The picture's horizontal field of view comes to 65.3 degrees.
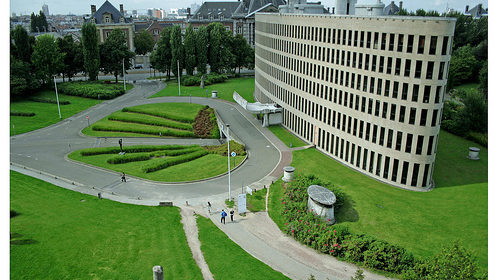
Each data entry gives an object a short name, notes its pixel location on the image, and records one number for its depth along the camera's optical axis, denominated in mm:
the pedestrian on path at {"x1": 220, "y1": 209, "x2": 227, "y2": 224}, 43844
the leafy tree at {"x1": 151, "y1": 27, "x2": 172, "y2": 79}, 126500
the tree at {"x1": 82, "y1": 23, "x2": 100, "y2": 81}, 112812
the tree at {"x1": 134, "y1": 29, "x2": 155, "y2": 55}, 167500
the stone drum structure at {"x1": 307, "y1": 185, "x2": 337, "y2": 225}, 43250
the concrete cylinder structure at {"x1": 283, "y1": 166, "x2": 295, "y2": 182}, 54194
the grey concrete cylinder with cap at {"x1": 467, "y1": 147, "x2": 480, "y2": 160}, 61344
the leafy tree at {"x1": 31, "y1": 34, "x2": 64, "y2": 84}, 106125
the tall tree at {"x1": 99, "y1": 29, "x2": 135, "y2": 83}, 121312
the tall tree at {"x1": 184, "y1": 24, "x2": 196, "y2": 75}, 122438
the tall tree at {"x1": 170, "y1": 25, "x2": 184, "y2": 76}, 120875
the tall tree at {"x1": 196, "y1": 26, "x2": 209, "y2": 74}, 124312
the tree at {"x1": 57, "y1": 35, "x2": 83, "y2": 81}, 117188
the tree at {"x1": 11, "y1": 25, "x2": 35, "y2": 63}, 107125
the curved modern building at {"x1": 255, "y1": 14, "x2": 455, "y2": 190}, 48094
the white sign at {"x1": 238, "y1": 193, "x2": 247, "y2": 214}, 45625
